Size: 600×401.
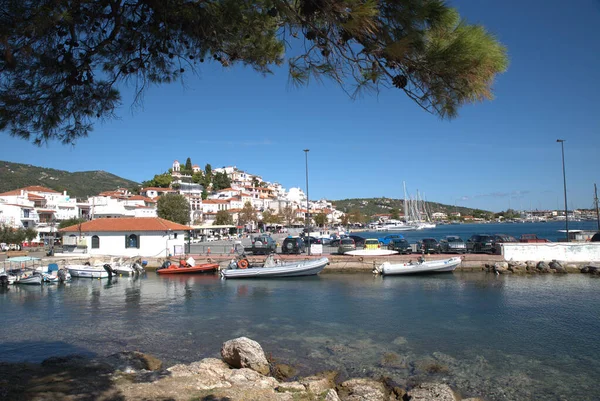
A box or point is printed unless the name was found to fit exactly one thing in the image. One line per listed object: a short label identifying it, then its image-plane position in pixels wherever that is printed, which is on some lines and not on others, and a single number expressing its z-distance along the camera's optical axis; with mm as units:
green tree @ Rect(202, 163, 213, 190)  126888
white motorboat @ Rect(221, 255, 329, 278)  29641
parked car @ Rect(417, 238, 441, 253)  34500
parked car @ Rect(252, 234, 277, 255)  35469
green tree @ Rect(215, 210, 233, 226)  77375
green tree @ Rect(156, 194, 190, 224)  61656
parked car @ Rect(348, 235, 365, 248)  42188
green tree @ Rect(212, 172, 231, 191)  124875
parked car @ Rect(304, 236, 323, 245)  48869
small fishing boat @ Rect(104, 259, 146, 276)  31016
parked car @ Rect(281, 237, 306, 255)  36162
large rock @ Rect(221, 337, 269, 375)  10188
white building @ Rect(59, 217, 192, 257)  35062
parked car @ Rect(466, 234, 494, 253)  33406
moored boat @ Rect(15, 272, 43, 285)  26766
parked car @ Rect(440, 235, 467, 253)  34000
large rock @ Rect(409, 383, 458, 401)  8336
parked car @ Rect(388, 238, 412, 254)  35569
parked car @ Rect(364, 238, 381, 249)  35531
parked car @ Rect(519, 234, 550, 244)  35375
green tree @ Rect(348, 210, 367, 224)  133500
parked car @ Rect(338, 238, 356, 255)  36581
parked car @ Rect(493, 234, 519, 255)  32694
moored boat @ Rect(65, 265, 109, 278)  30031
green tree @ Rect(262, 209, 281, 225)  93056
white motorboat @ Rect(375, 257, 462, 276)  29375
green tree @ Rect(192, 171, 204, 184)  126531
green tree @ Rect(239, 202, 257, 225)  84075
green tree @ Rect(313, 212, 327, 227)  110375
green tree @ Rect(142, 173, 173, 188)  114312
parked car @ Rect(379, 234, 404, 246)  45966
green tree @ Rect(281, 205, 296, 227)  100038
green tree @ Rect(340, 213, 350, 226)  132500
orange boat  31766
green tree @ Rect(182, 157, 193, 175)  135625
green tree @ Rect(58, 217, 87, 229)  58916
